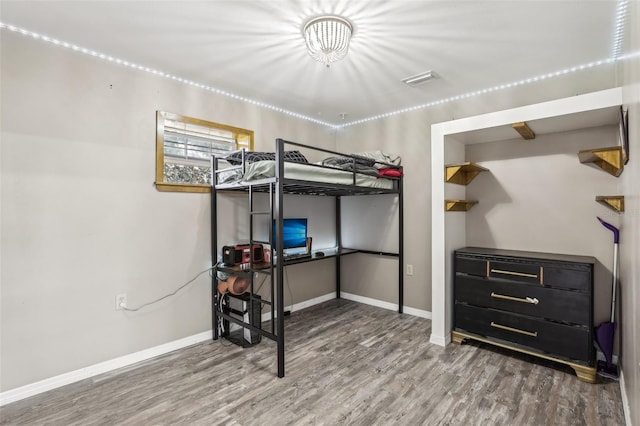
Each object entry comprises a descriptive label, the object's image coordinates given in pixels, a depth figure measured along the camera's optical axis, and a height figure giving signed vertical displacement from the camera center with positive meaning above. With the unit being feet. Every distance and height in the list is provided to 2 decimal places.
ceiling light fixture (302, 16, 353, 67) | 6.33 +3.75
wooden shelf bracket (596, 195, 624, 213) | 7.08 +0.32
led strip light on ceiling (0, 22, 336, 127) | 6.84 +4.04
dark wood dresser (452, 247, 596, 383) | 7.41 -2.32
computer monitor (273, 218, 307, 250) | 11.61 -0.67
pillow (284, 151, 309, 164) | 8.51 +1.64
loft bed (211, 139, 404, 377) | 7.82 +0.95
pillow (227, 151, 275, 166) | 8.79 +1.68
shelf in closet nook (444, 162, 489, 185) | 9.21 +1.36
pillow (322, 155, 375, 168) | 9.73 +1.74
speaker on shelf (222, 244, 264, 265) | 9.36 -1.17
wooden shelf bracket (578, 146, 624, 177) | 6.73 +1.33
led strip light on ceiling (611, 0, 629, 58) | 5.91 +3.99
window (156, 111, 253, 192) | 8.90 +2.13
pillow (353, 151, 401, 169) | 11.60 +2.20
